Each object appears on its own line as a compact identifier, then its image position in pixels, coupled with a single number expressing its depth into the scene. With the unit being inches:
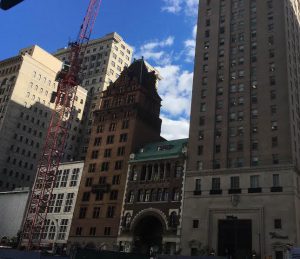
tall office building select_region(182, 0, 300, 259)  2242.4
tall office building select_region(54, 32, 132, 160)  5323.2
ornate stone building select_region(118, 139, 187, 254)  2518.8
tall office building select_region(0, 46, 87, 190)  4148.0
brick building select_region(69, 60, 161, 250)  2813.6
